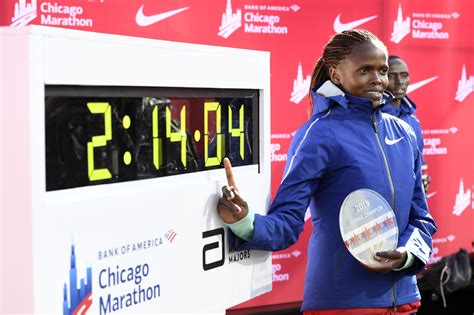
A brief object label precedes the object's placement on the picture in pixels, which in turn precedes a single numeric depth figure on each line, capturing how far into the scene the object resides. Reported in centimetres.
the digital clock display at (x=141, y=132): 369
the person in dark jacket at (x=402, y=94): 992
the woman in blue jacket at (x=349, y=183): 538
